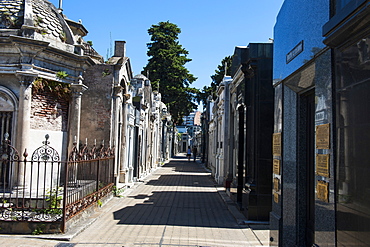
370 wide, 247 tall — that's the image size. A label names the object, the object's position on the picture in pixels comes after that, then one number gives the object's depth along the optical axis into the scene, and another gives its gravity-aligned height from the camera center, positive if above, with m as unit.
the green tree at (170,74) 42.34 +8.69
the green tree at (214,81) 37.01 +7.34
